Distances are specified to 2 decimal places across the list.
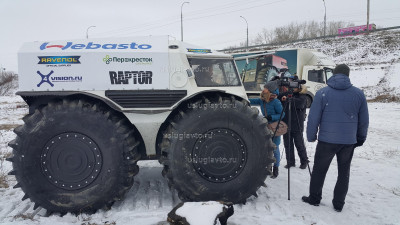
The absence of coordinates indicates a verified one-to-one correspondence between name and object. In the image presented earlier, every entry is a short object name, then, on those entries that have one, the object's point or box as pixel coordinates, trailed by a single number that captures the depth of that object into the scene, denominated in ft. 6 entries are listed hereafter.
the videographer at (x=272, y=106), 15.07
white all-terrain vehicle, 10.58
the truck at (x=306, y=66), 50.49
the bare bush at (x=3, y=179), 13.99
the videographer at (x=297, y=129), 16.92
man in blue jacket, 11.10
